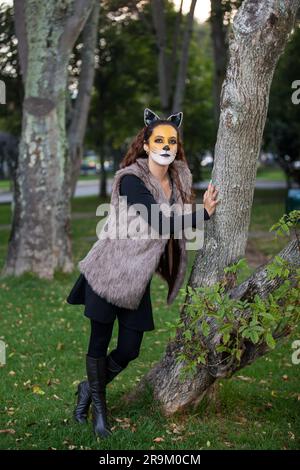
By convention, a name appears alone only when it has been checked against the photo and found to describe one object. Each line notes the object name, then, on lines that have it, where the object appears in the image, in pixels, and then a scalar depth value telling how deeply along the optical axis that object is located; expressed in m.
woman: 4.69
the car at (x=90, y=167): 60.88
